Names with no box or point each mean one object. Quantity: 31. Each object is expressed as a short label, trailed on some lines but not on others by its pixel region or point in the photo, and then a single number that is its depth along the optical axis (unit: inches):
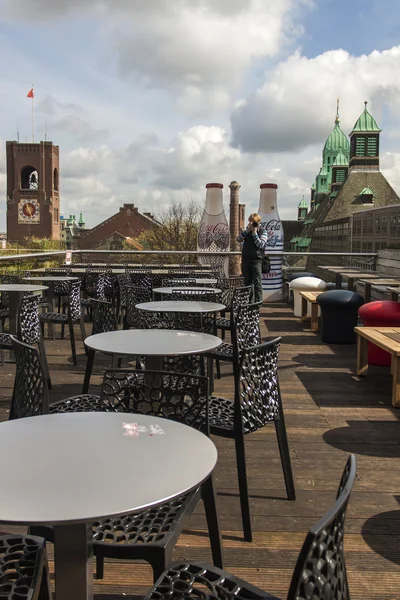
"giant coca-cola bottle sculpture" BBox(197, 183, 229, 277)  526.9
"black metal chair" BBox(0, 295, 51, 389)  182.4
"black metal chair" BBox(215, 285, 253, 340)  223.8
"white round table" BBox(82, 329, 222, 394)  116.6
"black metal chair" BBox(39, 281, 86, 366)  239.0
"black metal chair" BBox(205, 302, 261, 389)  169.8
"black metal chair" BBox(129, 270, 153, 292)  307.1
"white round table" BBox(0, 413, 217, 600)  50.4
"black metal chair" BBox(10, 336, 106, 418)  96.3
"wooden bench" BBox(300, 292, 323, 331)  336.8
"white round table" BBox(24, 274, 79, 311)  290.4
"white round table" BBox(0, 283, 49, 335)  238.8
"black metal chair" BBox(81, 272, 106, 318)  319.0
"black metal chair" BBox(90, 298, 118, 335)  172.6
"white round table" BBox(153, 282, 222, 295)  238.3
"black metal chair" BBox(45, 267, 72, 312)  296.9
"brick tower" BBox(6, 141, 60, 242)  3410.4
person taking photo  331.0
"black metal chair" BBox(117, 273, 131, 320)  266.4
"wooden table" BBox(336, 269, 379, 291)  343.8
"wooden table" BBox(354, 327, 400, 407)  182.9
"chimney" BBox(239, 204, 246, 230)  2207.2
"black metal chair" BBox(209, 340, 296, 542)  104.4
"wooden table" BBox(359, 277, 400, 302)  299.4
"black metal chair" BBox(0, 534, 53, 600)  54.8
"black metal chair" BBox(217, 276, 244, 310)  269.4
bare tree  1163.3
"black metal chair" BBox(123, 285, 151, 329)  226.7
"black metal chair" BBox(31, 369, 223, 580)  66.5
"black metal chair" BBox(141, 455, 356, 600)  40.4
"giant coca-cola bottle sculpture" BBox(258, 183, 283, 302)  495.8
